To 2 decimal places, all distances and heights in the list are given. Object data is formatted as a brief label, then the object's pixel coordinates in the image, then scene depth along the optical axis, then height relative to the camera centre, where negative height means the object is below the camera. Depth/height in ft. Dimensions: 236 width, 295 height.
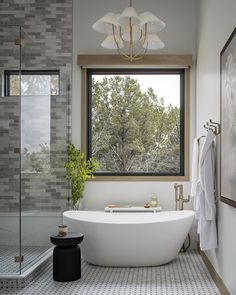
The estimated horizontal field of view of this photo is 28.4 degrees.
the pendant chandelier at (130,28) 15.67 +4.36
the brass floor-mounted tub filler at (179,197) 19.22 -1.90
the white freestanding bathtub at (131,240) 15.76 -3.06
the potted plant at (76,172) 19.25 -0.87
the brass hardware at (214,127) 13.92 +0.77
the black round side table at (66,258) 14.66 -3.41
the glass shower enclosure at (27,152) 14.26 -0.05
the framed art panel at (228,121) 11.12 +0.76
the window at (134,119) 20.54 +1.41
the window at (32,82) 14.23 +2.33
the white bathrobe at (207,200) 13.89 -1.46
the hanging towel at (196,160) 17.16 -0.33
